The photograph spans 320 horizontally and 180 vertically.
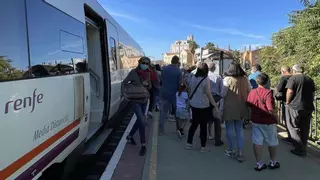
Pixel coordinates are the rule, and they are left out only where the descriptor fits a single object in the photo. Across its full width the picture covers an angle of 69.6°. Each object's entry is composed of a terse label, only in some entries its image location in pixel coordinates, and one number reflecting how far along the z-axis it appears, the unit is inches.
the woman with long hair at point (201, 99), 168.1
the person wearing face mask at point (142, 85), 169.6
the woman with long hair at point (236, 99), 157.7
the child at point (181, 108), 205.2
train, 75.3
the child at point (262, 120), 141.5
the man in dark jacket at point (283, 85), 179.4
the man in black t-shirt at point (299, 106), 161.8
